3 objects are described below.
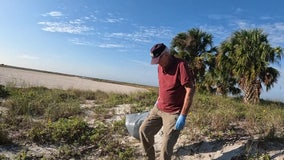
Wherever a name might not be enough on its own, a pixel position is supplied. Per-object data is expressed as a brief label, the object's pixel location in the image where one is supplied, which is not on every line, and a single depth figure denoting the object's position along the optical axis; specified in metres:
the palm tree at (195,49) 11.93
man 2.37
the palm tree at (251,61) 9.20
